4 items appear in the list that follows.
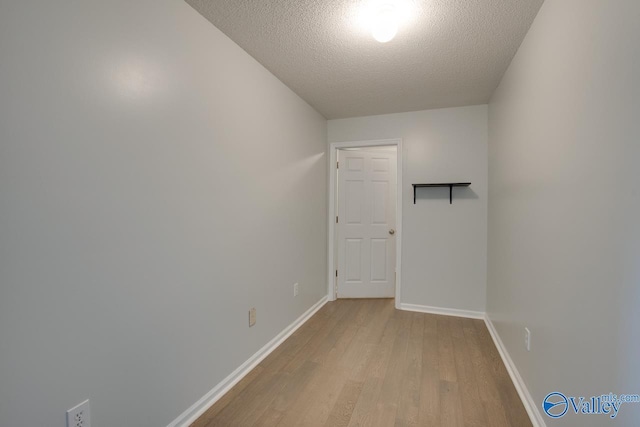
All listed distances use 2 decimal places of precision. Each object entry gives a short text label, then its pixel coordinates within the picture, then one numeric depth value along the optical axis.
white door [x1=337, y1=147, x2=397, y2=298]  3.88
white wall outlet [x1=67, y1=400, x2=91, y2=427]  1.11
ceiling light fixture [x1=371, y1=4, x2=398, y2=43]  1.63
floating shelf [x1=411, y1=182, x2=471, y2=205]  3.17
